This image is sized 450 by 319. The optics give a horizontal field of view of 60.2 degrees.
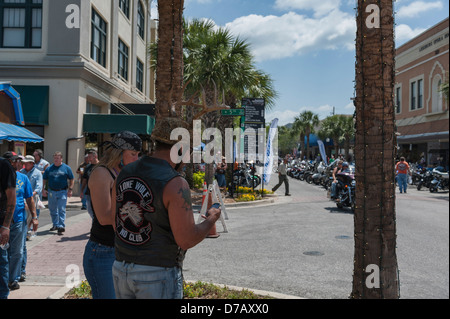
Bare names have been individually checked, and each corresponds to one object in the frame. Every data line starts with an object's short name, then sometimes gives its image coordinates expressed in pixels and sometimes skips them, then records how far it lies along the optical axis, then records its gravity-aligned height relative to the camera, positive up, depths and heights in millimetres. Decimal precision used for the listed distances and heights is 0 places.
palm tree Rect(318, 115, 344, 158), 51625 +5835
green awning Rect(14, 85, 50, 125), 15321 +2611
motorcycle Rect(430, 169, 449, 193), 19359 -413
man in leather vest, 2217 -337
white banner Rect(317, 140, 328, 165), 26039 +1634
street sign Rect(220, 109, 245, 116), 11289 +1715
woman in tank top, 2932 -515
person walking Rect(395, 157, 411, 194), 18281 +4
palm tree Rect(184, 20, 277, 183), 17688 +4848
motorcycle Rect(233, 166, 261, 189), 18720 -319
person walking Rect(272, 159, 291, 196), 17703 -195
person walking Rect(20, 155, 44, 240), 7633 -195
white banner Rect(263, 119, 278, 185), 16609 +898
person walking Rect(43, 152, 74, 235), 8547 -472
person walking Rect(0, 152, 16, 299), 4086 -320
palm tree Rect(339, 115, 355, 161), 46631 +5230
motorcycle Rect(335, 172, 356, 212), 12453 -581
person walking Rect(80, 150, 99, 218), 7824 +23
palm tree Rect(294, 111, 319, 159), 55875 +7316
